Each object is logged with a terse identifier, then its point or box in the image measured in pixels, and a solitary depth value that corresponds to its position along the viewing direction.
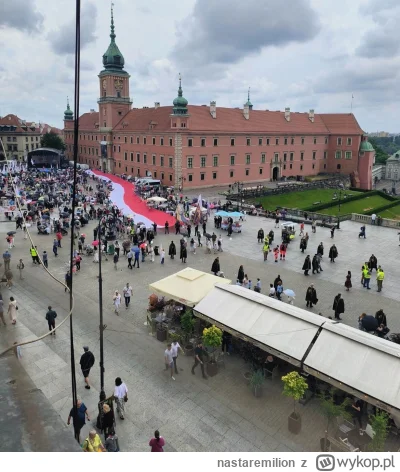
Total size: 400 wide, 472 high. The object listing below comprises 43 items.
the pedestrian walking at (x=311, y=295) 16.78
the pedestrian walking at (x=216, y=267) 20.36
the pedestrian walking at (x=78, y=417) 8.85
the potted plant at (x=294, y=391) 9.62
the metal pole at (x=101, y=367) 9.90
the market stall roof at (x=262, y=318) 10.94
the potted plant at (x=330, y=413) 9.01
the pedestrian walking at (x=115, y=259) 22.33
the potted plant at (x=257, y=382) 10.93
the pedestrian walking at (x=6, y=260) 20.25
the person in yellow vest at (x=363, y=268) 19.50
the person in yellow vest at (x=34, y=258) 22.00
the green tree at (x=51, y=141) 89.81
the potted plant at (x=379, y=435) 8.20
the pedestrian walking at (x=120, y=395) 10.11
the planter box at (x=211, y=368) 12.02
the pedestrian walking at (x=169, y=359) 11.85
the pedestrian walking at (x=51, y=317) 13.88
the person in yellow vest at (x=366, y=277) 19.39
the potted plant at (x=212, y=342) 11.95
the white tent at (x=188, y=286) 14.10
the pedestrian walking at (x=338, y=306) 15.62
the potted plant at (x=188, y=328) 13.23
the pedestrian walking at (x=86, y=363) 11.53
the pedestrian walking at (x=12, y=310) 13.89
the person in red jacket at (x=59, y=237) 26.14
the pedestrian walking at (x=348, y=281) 19.20
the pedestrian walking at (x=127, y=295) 16.83
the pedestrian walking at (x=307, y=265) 21.16
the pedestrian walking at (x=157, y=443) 8.38
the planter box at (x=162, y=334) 14.09
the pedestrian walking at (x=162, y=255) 22.99
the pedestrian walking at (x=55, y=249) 24.38
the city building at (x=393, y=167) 116.81
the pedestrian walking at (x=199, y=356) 11.93
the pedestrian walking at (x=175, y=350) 11.92
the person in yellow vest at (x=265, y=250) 23.69
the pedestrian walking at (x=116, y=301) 16.08
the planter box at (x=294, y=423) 9.58
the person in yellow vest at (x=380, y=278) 18.97
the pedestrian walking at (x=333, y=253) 23.42
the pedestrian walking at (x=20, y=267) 20.55
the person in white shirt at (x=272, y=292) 17.20
